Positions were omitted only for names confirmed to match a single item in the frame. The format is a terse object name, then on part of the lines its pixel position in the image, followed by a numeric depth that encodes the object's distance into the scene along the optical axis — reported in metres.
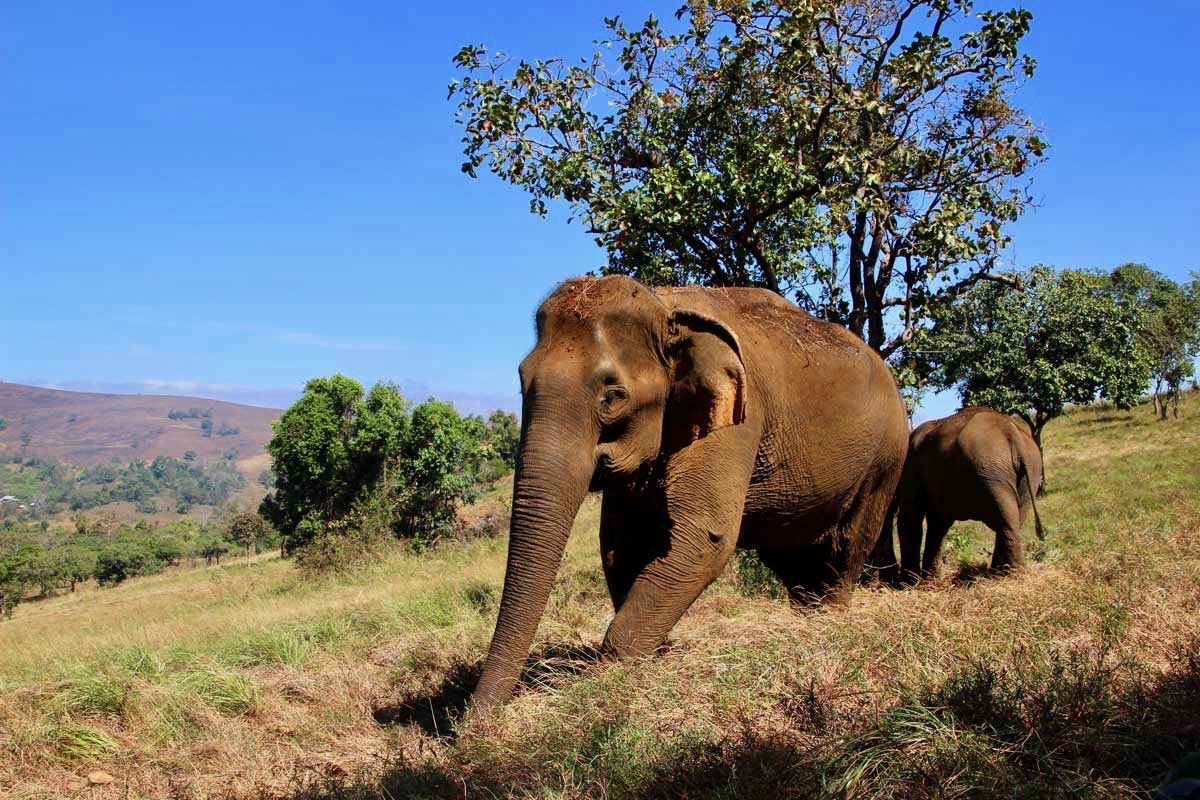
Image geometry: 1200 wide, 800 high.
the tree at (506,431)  57.89
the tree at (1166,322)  46.12
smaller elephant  11.27
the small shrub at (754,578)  10.09
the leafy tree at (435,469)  30.91
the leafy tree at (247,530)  74.00
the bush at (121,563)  69.00
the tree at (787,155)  10.27
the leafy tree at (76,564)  66.19
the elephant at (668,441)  5.36
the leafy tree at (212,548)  78.88
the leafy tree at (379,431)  34.38
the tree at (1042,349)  26.19
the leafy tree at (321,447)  35.17
